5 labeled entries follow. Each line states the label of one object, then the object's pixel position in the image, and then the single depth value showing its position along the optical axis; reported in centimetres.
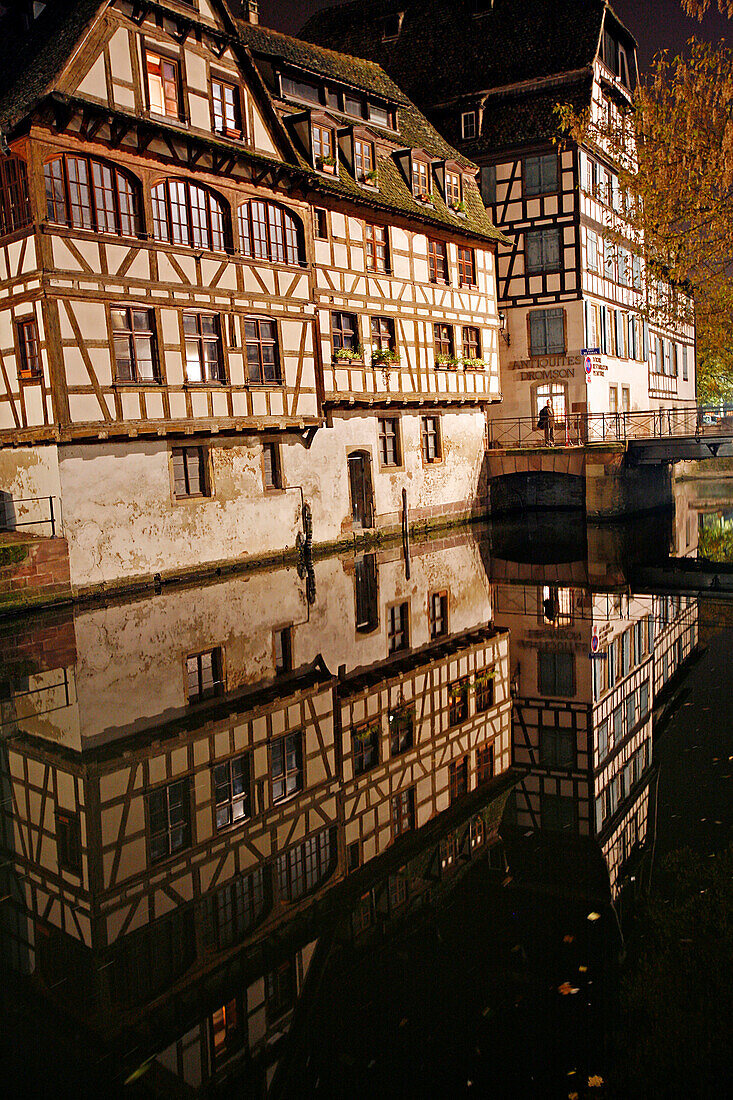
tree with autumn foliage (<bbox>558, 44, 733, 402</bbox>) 1767
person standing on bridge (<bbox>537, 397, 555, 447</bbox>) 3031
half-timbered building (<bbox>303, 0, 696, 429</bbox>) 3172
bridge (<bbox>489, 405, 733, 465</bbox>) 2766
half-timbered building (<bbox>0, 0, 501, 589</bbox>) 1702
